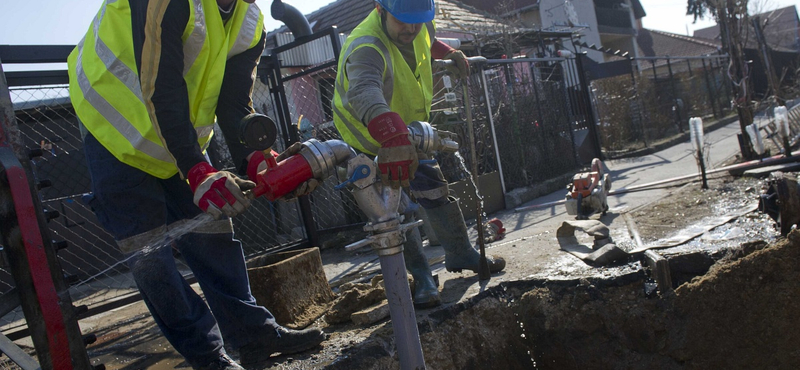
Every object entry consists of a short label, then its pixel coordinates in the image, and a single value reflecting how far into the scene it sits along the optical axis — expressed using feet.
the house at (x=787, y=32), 115.26
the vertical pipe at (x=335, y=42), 17.17
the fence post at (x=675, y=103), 46.17
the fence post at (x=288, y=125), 17.34
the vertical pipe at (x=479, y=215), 9.95
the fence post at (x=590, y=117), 32.71
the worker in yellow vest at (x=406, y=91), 8.65
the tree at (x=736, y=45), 23.37
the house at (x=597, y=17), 72.69
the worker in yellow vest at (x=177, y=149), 6.30
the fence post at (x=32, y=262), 6.51
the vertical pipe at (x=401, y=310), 5.96
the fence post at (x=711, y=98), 55.06
